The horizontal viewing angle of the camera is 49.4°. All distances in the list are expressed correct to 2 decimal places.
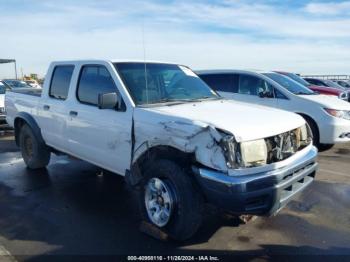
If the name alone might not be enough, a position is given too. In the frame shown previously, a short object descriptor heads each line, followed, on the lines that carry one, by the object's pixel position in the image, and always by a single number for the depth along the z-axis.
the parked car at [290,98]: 8.03
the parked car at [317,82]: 20.86
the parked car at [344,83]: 27.54
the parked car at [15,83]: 19.60
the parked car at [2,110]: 11.86
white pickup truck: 3.53
